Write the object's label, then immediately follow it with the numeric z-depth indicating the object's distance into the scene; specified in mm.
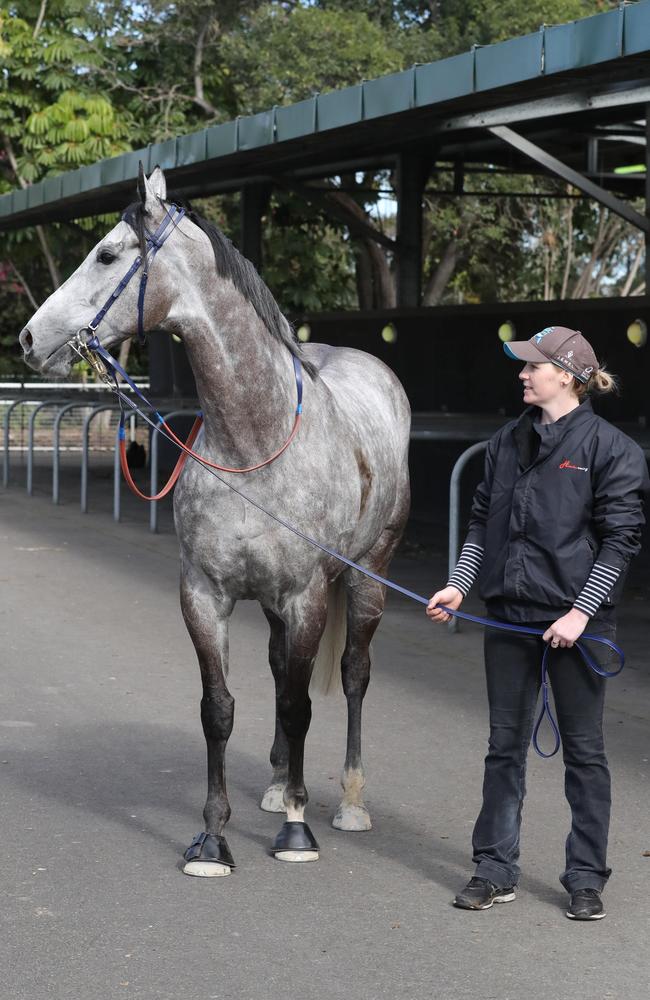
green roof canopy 9742
